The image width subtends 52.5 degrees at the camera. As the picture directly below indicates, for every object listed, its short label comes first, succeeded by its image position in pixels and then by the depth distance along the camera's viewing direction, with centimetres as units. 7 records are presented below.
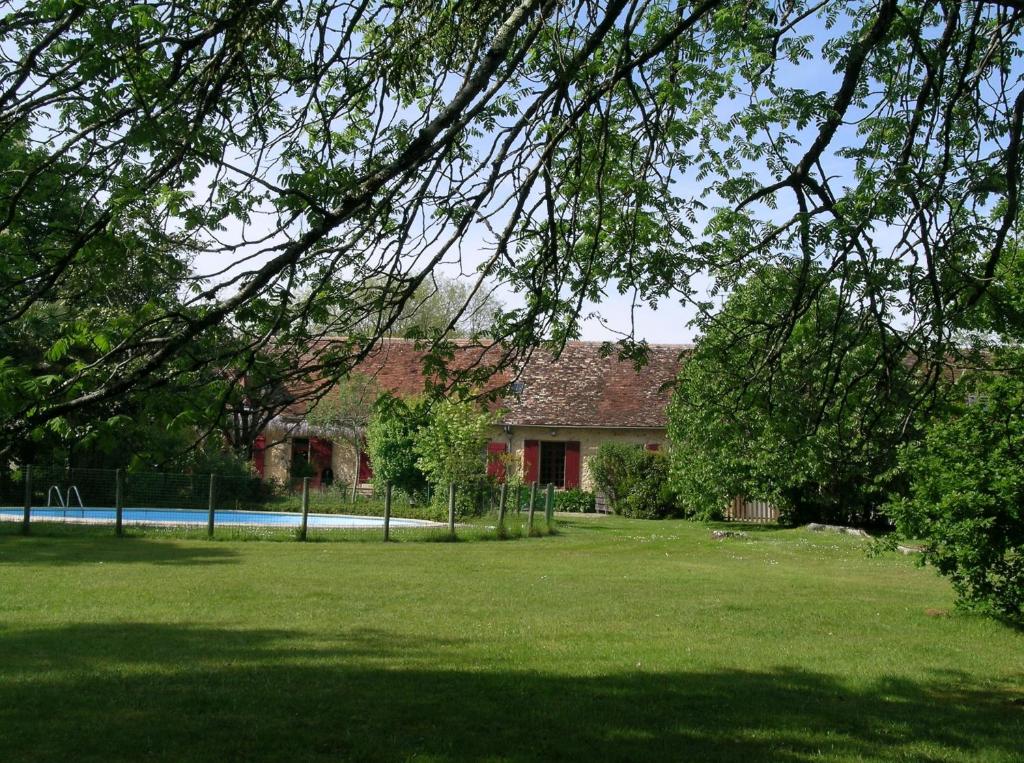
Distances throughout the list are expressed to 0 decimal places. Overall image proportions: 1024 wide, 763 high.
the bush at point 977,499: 1104
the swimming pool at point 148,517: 2161
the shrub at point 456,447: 2738
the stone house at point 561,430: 3747
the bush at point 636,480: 3356
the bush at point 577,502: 3631
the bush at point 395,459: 3094
